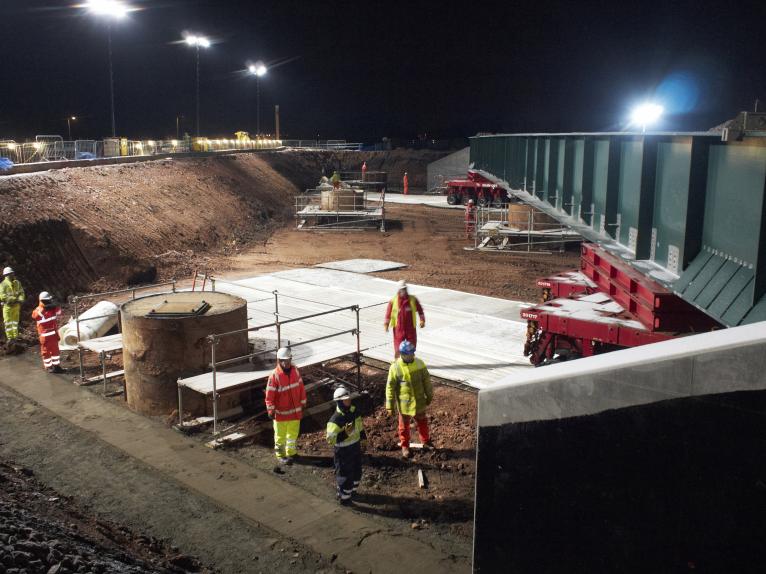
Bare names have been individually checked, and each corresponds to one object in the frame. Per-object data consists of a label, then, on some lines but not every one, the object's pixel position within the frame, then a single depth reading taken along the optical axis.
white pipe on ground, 13.73
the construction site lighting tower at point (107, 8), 27.22
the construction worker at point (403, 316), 11.52
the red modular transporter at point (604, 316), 8.74
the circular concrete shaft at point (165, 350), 10.72
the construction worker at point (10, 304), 14.09
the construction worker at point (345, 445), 7.96
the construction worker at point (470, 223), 29.83
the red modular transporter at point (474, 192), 37.12
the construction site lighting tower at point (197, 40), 41.44
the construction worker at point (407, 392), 9.07
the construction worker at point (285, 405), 9.01
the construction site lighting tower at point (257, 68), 60.19
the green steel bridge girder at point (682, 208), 5.73
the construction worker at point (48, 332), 12.67
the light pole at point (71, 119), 83.53
